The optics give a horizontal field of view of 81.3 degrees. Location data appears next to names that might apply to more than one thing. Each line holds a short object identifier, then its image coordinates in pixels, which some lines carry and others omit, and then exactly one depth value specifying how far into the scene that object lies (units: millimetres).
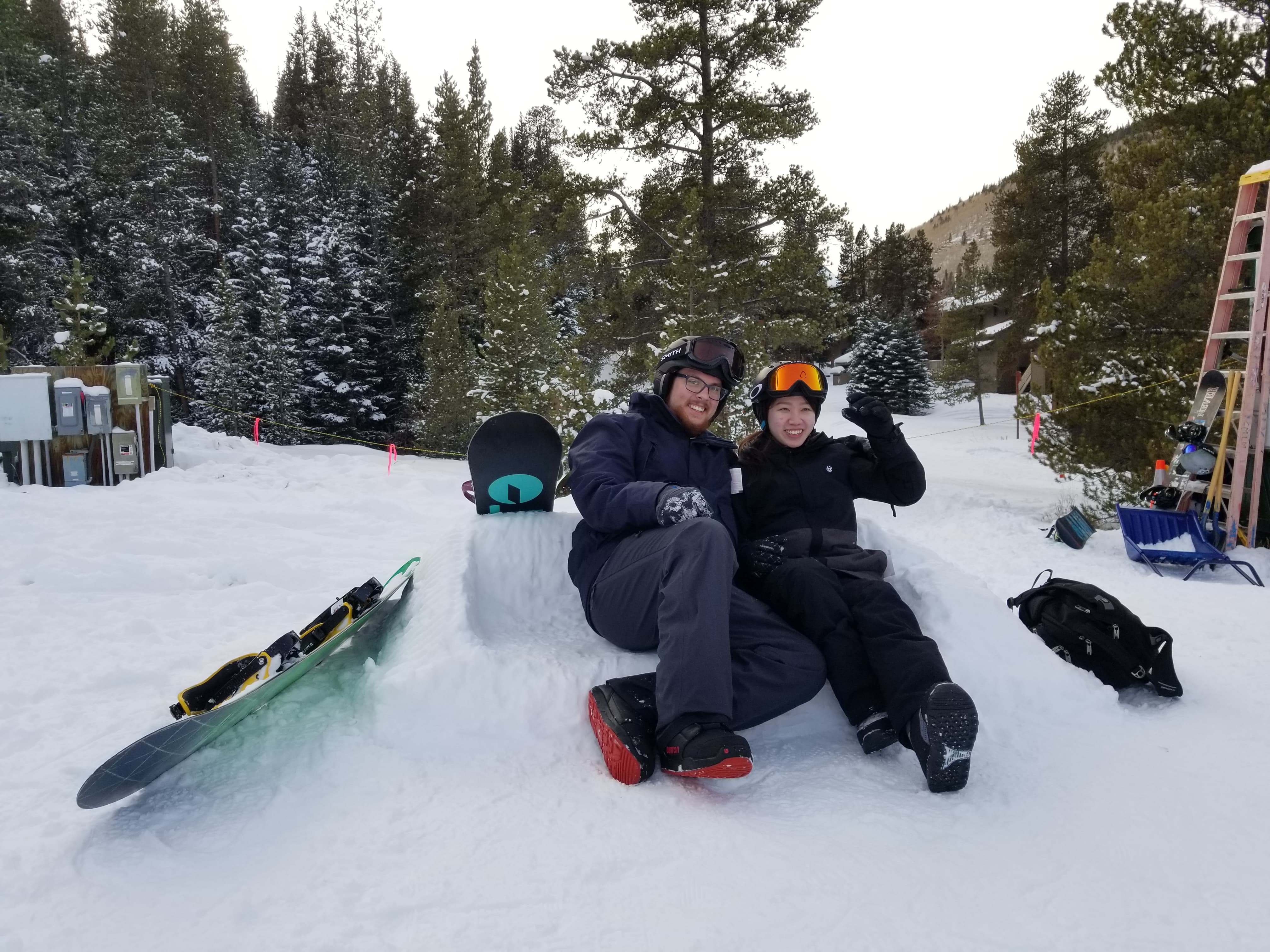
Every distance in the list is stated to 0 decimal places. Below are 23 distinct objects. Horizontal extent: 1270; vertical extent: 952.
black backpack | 2752
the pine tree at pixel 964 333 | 25375
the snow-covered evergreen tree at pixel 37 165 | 18656
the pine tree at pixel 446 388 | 18500
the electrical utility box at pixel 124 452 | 8125
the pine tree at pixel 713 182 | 11742
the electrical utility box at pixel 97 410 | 7902
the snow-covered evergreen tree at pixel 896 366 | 27328
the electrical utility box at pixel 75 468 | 7812
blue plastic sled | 5605
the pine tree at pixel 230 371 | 20719
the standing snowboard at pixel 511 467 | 3213
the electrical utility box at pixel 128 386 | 8211
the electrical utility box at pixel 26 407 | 7453
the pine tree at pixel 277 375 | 20719
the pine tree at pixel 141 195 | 23781
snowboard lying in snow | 1758
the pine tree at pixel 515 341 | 16375
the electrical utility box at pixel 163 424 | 8906
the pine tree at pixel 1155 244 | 7805
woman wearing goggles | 2080
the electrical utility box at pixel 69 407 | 7738
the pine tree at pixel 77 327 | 16688
